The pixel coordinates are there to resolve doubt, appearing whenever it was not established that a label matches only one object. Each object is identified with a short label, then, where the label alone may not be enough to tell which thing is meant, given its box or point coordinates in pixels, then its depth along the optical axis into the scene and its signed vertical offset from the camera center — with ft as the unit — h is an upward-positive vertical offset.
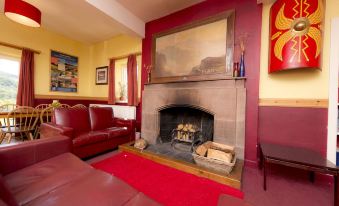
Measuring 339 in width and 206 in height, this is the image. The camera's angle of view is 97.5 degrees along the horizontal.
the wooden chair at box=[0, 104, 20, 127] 11.41 -0.71
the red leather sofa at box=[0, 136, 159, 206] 3.02 -2.03
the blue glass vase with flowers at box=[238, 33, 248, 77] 7.59 +2.52
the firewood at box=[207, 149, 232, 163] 6.47 -2.41
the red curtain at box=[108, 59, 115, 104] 14.79 +1.42
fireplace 7.45 -0.51
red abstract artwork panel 5.87 +2.83
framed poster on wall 14.46 +2.84
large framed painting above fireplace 8.11 +3.10
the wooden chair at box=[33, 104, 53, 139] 10.48 -2.05
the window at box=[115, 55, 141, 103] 14.70 +1.95
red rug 5.12 -3.33
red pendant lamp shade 6.45 +4.00
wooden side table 4.69 -2.01
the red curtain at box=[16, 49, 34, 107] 12.12 +1.57
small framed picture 15.91 +2.69
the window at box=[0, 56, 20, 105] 11.81 +1.66
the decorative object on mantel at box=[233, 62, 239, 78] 7.65 +1.67
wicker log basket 6.28 -2.61
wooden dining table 9.23 -1.04
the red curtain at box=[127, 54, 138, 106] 12.89 +1.70
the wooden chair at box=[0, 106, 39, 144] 9.11 -1.66
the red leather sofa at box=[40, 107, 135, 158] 7.66 -1.76
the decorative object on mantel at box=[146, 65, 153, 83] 10.91 +2.15
